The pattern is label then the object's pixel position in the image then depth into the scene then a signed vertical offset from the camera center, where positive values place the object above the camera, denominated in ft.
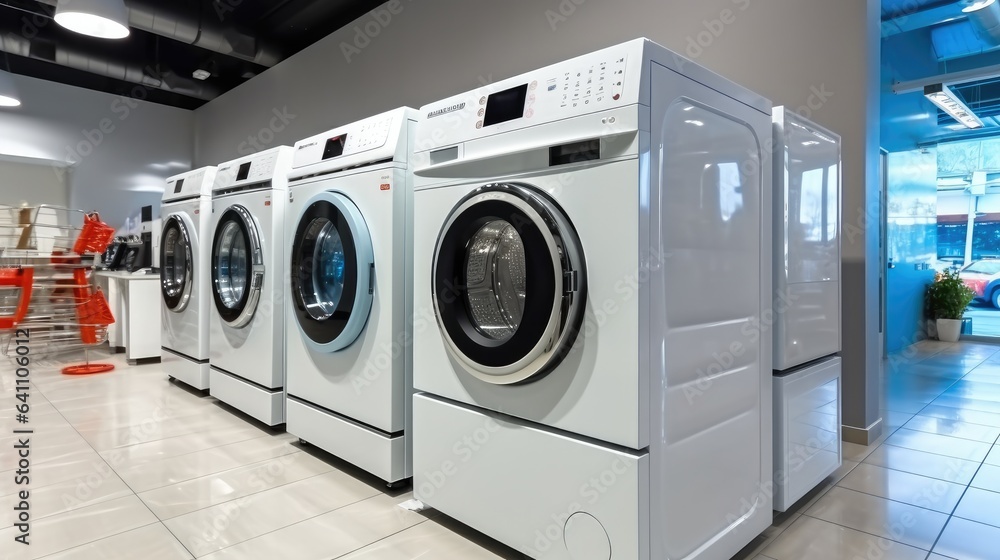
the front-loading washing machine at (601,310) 4.31 -0.28
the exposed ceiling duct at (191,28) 13.79 +6.95
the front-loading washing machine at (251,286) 9.28 -0.13
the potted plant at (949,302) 20.57 -0.91
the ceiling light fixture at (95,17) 11.40 +5.83
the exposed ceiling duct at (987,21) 13.82 +6.94
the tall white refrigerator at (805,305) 6.06 -0.32
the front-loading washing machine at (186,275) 11.62 +0.10
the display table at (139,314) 15.43 -1.01
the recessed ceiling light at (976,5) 12.69 +6.64
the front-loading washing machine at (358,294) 6.89 -0.20
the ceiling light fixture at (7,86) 20.06 +7.40
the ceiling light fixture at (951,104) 16.05 +5.80
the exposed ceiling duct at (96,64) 16.89 +7.38
